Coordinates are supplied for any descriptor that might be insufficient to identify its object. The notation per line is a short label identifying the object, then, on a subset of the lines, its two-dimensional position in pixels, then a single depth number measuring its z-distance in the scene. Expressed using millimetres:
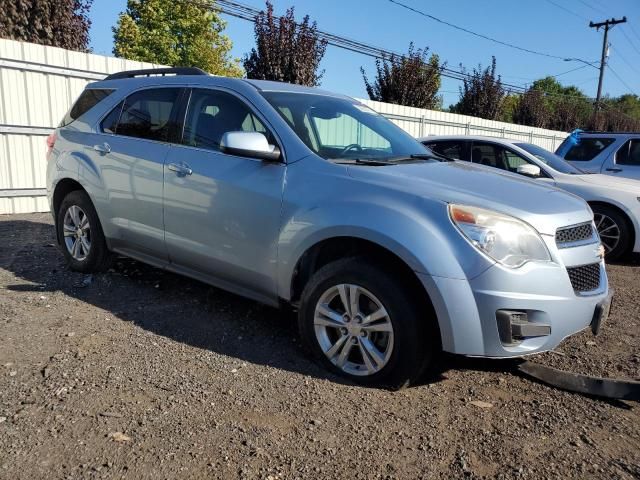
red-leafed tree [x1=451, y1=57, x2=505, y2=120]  22688
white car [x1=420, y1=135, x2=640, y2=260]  6828
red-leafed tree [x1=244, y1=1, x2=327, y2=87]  13148
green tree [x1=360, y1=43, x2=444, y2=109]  17891
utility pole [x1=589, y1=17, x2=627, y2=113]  37656
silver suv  2861
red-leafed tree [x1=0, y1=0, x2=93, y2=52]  9469
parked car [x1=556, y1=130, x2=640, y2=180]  9312
